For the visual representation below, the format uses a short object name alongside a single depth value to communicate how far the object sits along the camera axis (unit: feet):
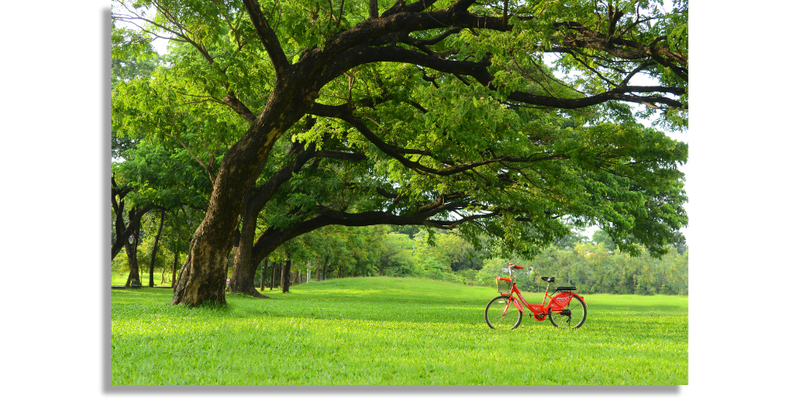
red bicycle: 31.07
